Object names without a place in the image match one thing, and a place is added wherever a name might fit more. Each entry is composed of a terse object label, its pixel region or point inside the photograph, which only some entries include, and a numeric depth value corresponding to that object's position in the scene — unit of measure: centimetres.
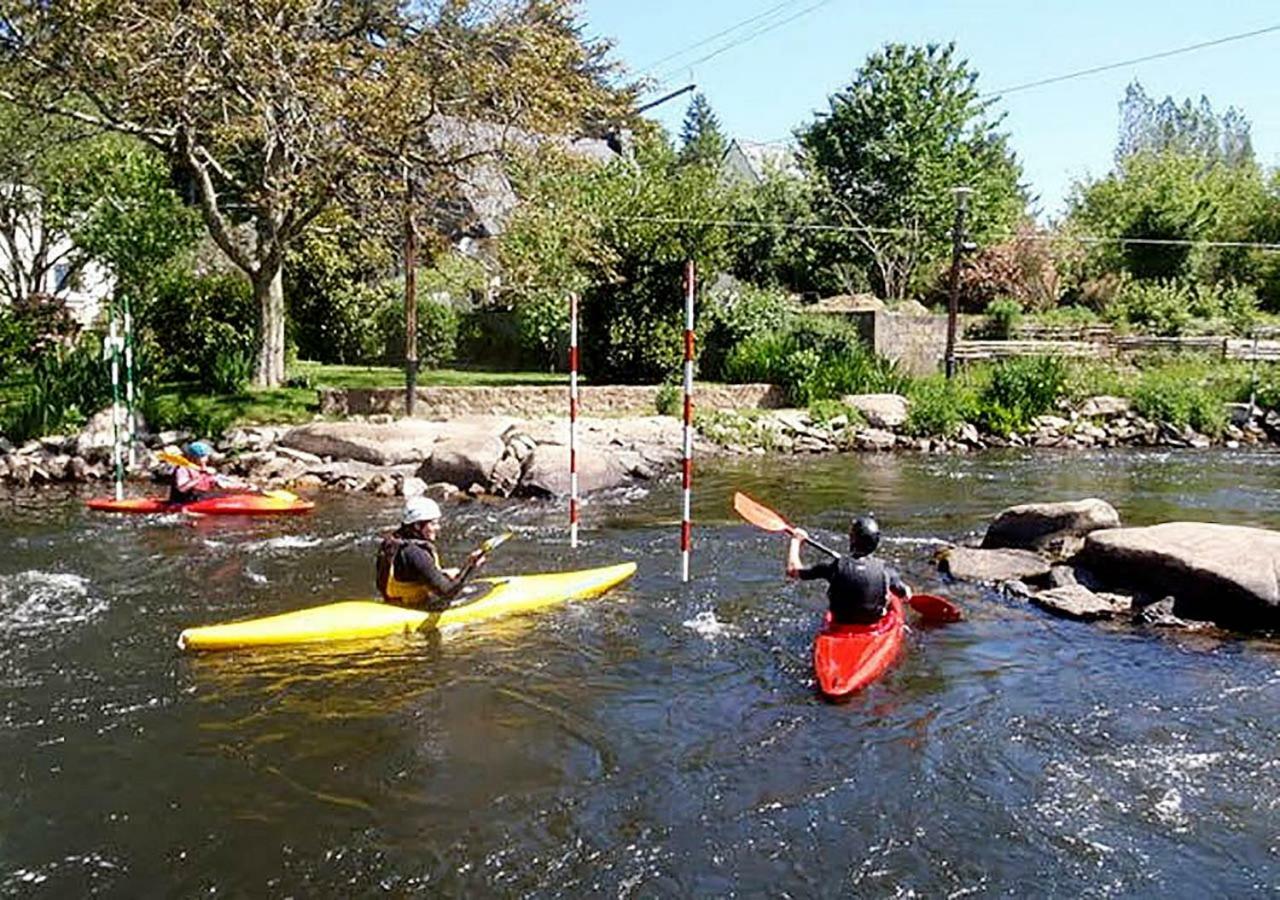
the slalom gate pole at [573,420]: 994
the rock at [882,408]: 1848
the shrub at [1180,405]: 1956
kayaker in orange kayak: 1127
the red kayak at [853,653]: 641
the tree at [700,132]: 5307
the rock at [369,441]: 1430
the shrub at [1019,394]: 1902
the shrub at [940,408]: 1844
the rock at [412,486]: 1299
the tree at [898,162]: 2848
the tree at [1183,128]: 7262
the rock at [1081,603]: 813
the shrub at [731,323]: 2061
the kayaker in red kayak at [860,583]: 682
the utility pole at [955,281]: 2070
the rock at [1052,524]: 989
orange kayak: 1127
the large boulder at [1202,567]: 779
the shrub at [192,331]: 1677
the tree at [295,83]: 1381
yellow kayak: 697
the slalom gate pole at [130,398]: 1319
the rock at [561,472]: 1319
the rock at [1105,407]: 1972
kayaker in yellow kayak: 736
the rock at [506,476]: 1330
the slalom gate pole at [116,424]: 1222
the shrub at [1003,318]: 2439
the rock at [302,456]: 1420
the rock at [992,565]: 919
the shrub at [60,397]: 1493
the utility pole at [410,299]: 1544
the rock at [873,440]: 1784
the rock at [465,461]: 1341
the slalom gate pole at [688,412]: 808
